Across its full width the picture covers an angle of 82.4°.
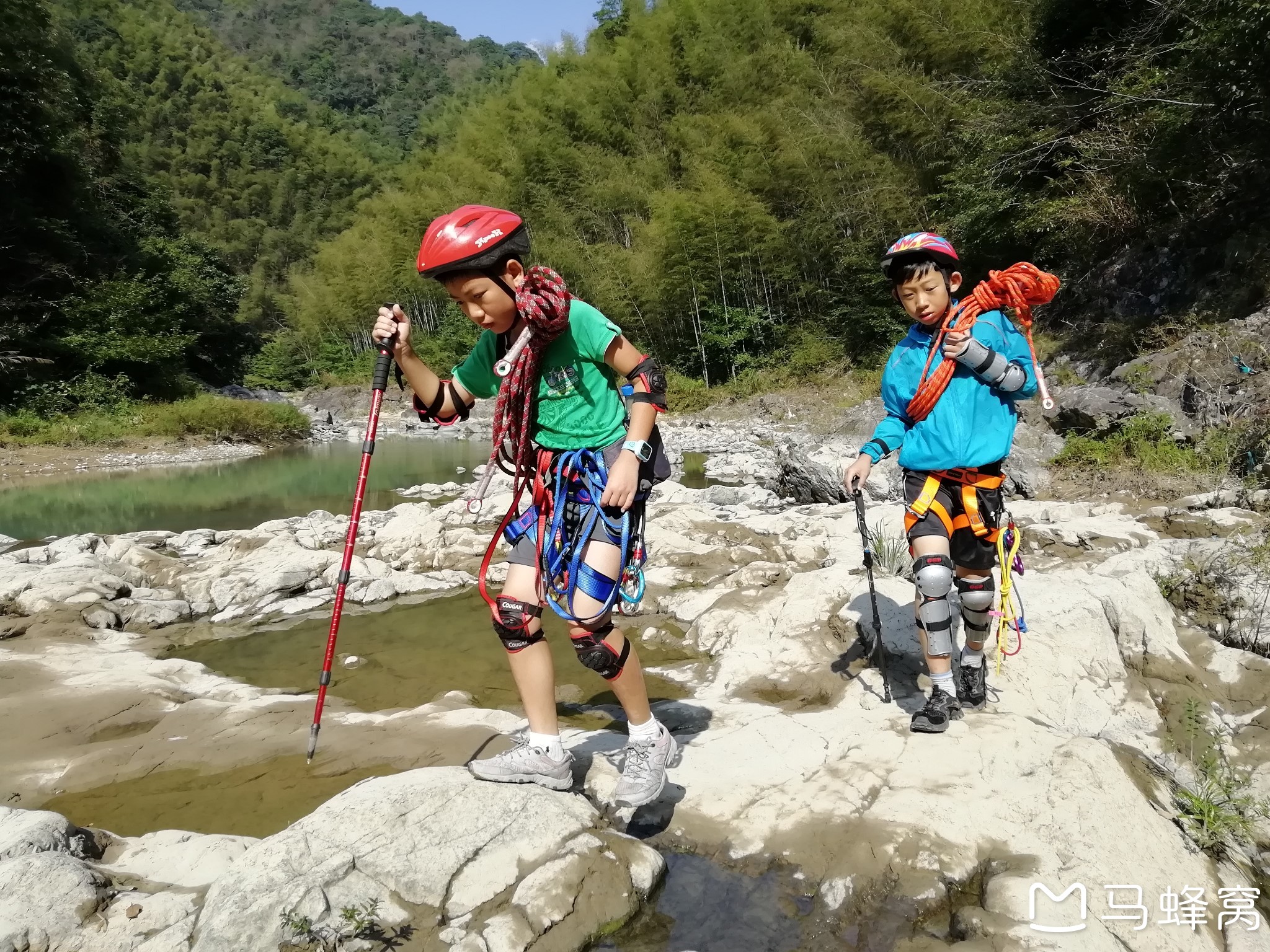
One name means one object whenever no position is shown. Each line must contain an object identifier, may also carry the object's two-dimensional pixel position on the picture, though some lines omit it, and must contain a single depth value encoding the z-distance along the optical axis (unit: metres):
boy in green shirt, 2.39
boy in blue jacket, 2.96
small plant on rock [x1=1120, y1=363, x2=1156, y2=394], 8.98
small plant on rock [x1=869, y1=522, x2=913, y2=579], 4.92
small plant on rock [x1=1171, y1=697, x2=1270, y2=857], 2.20
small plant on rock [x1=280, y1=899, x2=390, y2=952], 1.80
